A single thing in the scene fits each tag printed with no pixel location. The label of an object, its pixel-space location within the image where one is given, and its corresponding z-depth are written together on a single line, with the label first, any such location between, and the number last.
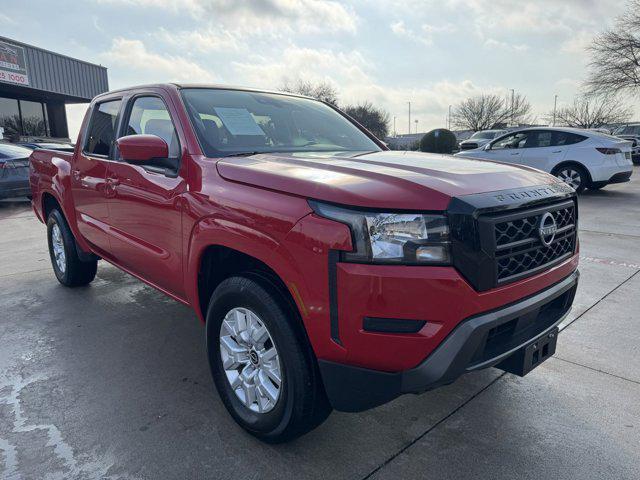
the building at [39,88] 20.08
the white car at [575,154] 9.99
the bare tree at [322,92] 44.59
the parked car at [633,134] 19.59
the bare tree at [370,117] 48.69
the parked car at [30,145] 13.14
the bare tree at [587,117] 40.31
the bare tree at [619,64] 27.45
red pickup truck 1.83
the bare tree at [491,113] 54.72
